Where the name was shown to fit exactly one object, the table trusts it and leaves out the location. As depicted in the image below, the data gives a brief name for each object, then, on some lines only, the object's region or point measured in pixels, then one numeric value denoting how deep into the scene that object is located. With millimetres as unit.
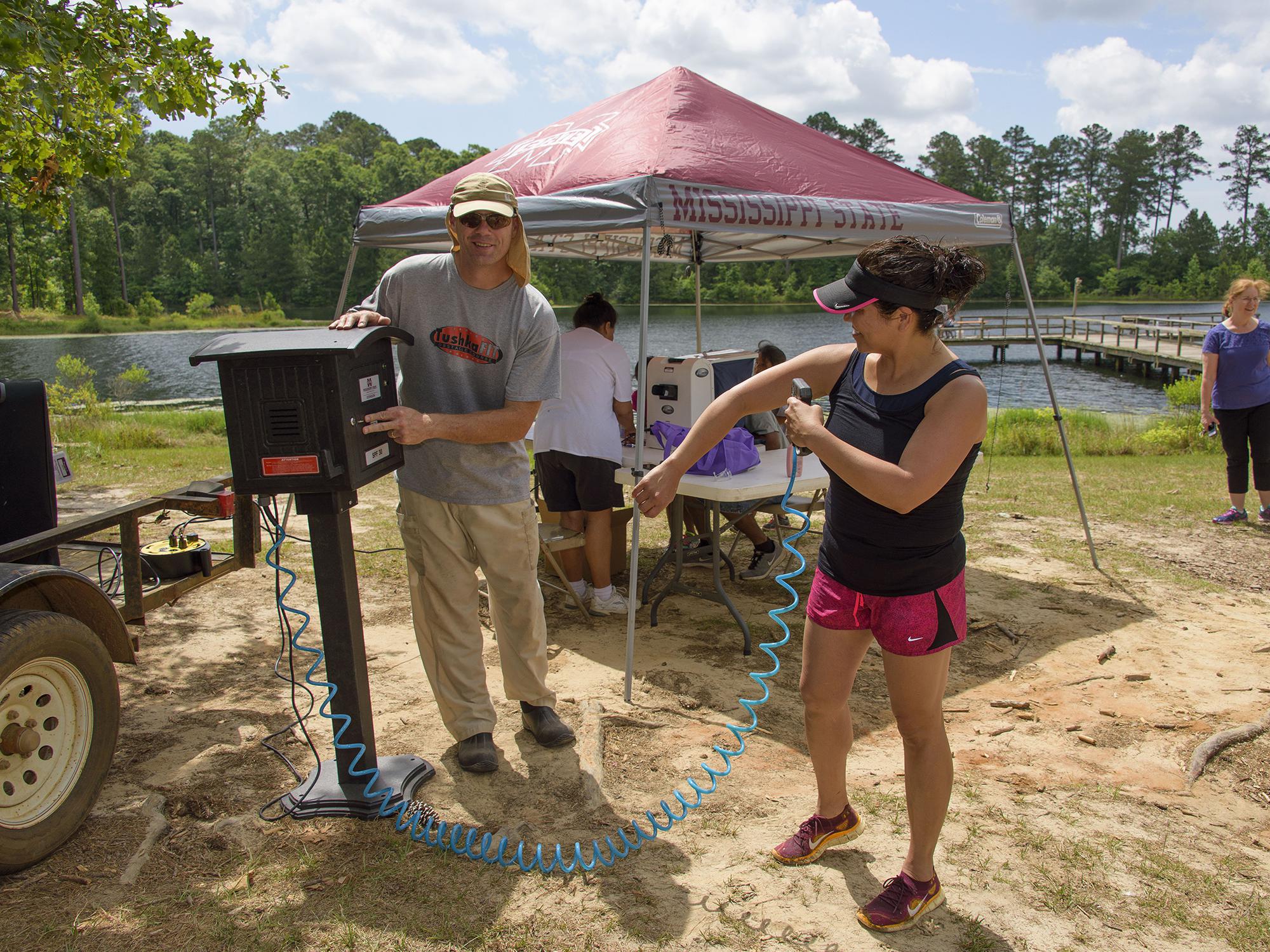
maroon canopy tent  4281
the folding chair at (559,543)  5059
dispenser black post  2555
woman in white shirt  5078
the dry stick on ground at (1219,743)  3357
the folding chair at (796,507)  5423
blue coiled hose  2684
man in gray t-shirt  2992
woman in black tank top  2162
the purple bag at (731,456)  4820
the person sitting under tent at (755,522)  5770
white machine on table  5375
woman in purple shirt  6980
